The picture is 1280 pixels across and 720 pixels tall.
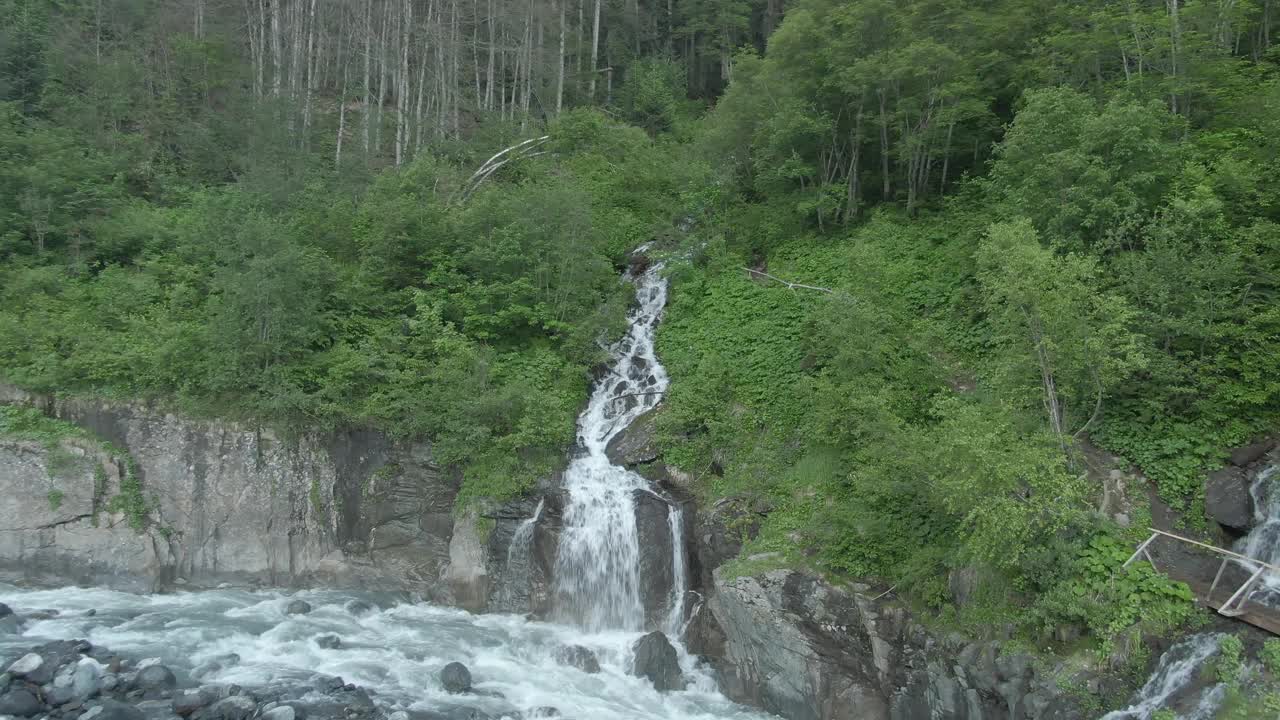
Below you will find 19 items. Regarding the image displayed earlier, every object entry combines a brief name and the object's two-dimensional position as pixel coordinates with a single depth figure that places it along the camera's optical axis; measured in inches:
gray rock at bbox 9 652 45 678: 435.5
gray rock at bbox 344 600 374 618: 588.7
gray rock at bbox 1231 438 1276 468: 412.2
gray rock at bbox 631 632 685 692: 511.2
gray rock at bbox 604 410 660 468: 633.0
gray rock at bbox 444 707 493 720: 452.1
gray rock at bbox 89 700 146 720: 406.0
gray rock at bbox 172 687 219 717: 426.6
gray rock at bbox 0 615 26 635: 504.5
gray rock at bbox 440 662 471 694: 484.7
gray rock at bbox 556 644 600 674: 523.2
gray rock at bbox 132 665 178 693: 449.7
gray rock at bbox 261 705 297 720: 415.5
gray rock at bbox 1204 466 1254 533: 397.4
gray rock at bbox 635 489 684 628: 570.9
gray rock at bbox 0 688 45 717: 407.5
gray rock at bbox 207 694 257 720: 422.0
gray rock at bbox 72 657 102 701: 431.5
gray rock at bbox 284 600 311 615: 577.0
